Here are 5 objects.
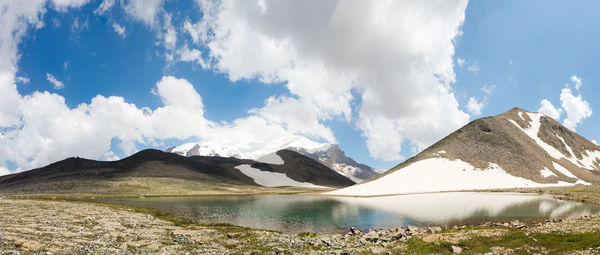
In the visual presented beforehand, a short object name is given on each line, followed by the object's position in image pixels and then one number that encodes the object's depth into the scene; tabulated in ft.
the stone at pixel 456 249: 74.73
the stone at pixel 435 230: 113.29
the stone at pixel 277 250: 87.28
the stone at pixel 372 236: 101.13
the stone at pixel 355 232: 122.70
